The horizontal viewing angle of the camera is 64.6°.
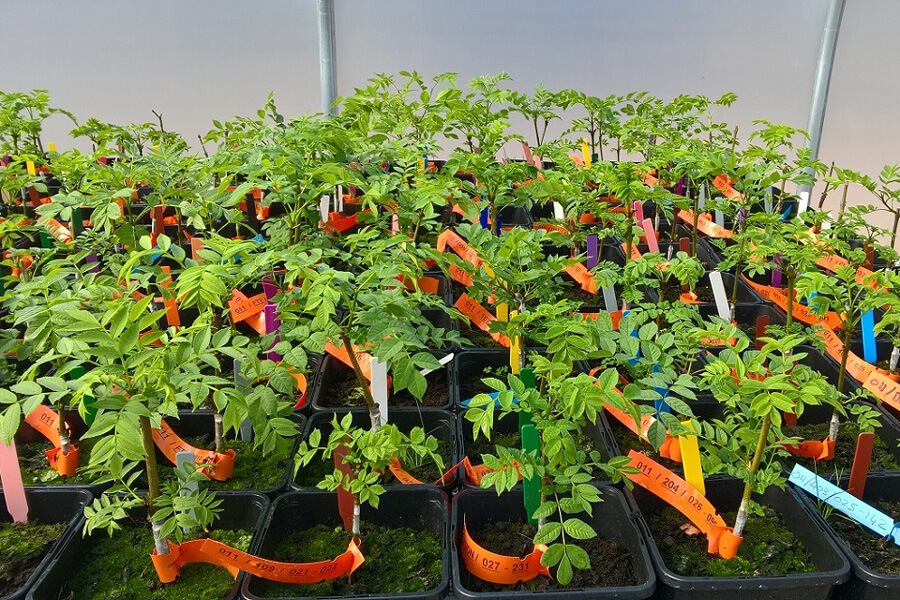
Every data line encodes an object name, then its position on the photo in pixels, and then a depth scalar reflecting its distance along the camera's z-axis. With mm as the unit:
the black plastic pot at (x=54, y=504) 545
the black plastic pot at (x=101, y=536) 473
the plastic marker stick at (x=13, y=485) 509
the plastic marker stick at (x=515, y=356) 621
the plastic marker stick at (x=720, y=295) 745
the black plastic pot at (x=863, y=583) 472
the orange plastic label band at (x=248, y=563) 460
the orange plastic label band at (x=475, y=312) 749
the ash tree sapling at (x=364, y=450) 459
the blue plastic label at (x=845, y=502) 507
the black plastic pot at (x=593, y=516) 502
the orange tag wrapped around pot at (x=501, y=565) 482
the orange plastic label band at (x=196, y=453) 577
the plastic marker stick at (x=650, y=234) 828
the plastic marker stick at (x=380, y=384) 574
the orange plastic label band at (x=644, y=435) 600
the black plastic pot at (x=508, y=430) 616
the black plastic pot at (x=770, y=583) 467
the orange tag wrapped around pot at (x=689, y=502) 514
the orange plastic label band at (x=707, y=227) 1008
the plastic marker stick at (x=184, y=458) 492
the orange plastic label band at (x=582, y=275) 834
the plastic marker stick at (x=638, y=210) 924
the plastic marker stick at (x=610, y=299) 730
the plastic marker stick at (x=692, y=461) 522
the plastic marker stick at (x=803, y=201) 952
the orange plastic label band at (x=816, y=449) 611
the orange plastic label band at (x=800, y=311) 788
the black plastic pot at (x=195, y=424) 632
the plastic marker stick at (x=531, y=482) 481
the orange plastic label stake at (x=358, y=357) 613
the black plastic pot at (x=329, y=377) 660
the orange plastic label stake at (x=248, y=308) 730
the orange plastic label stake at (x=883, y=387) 625
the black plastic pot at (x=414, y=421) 639
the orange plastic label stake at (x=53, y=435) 583
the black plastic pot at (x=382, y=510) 543
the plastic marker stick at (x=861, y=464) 524
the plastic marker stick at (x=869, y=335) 695
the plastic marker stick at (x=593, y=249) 798
